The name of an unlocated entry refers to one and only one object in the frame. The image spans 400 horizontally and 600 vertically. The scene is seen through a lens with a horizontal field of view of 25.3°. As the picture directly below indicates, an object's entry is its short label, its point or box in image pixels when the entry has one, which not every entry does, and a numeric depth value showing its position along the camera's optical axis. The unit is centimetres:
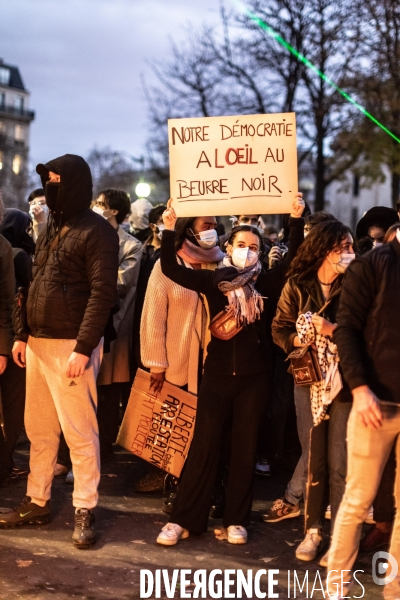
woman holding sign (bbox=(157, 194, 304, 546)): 568
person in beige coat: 762
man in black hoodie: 548
